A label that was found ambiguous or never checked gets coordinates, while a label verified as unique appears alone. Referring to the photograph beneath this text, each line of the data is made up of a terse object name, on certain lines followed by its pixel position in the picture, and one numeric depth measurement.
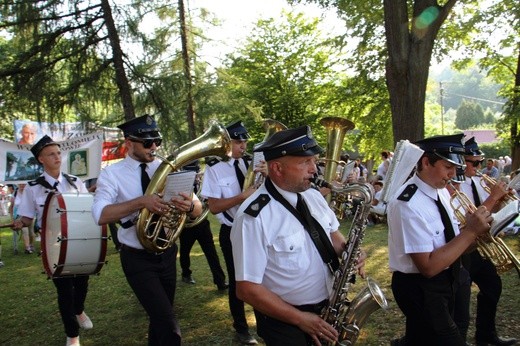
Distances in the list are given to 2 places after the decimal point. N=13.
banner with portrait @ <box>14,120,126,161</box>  11.00
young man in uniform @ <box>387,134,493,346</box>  3.10
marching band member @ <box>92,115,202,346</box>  3.60
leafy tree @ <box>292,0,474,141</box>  8.59
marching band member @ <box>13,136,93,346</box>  5.25
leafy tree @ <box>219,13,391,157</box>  28.20
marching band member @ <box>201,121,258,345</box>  4.99
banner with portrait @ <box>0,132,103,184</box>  8.70
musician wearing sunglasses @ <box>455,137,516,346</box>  4.61
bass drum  4.48
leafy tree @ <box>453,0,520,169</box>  15.18
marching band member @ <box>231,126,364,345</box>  2.53
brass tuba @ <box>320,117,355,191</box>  5.31
